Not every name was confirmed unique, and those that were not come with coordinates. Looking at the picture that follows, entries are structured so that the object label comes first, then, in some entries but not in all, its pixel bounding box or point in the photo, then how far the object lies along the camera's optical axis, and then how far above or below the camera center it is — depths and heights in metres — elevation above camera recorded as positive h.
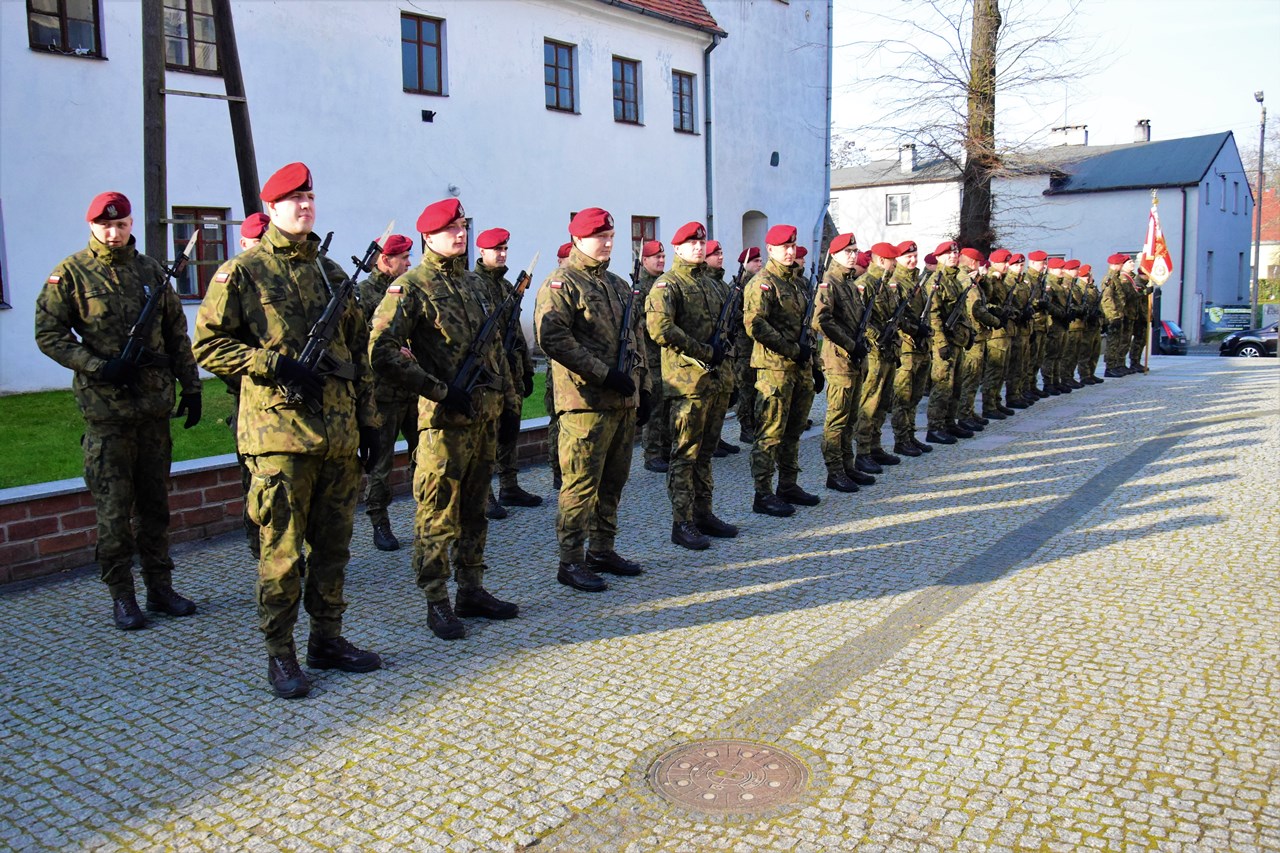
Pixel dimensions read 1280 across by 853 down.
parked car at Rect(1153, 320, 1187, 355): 29.50 -1.19
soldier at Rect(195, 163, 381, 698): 4.38 -0.38
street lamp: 35.00 +2.86
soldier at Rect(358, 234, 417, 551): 7.11 -0.70
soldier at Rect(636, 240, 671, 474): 9.82 -1.08
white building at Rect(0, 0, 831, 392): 12.93 +3.06
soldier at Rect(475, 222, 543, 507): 6.88 -0.33
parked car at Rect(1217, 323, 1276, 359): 26.86 -1.17
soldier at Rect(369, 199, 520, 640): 5.16 -0.45
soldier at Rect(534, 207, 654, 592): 5.91 -0.40
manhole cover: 3.52 -1.63
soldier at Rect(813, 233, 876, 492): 8.78 -0.55
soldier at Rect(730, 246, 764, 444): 10.84 -0.73
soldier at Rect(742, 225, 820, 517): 7.84 -0.46
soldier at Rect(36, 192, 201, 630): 5.39 -0.36
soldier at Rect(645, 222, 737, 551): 7.01 -0.47
